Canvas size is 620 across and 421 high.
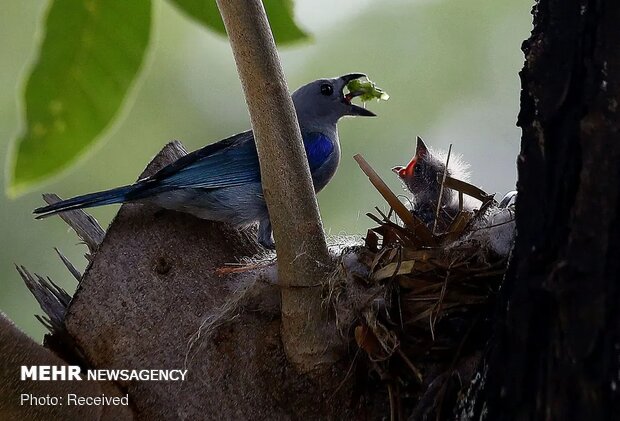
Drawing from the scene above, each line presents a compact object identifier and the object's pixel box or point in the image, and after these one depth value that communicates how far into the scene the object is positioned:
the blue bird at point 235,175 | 6.80
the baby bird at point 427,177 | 8.72
